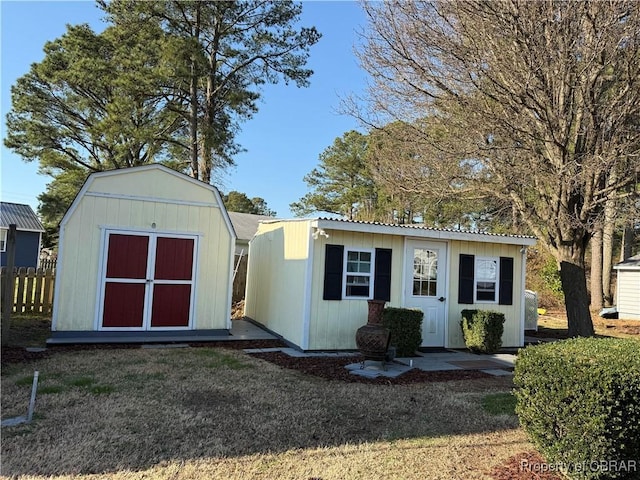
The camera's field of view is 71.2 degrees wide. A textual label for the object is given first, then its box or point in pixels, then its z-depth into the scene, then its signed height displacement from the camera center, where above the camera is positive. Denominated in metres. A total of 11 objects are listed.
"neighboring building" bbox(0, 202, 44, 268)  21.03 +1.15
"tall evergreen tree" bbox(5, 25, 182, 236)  15.01 +5.61
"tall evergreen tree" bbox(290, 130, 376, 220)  27.12 +6.02
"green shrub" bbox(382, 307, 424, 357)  7.82 -0.88
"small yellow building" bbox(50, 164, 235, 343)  8.05 +0.08
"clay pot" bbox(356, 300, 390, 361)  6.64 -0.92
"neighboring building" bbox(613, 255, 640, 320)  16.39 -0.04
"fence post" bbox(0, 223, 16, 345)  7.37 -0.52
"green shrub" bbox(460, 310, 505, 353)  8.59 -0.94
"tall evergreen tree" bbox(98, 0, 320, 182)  15.28 +7.84
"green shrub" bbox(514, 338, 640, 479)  2.95 -0.84
